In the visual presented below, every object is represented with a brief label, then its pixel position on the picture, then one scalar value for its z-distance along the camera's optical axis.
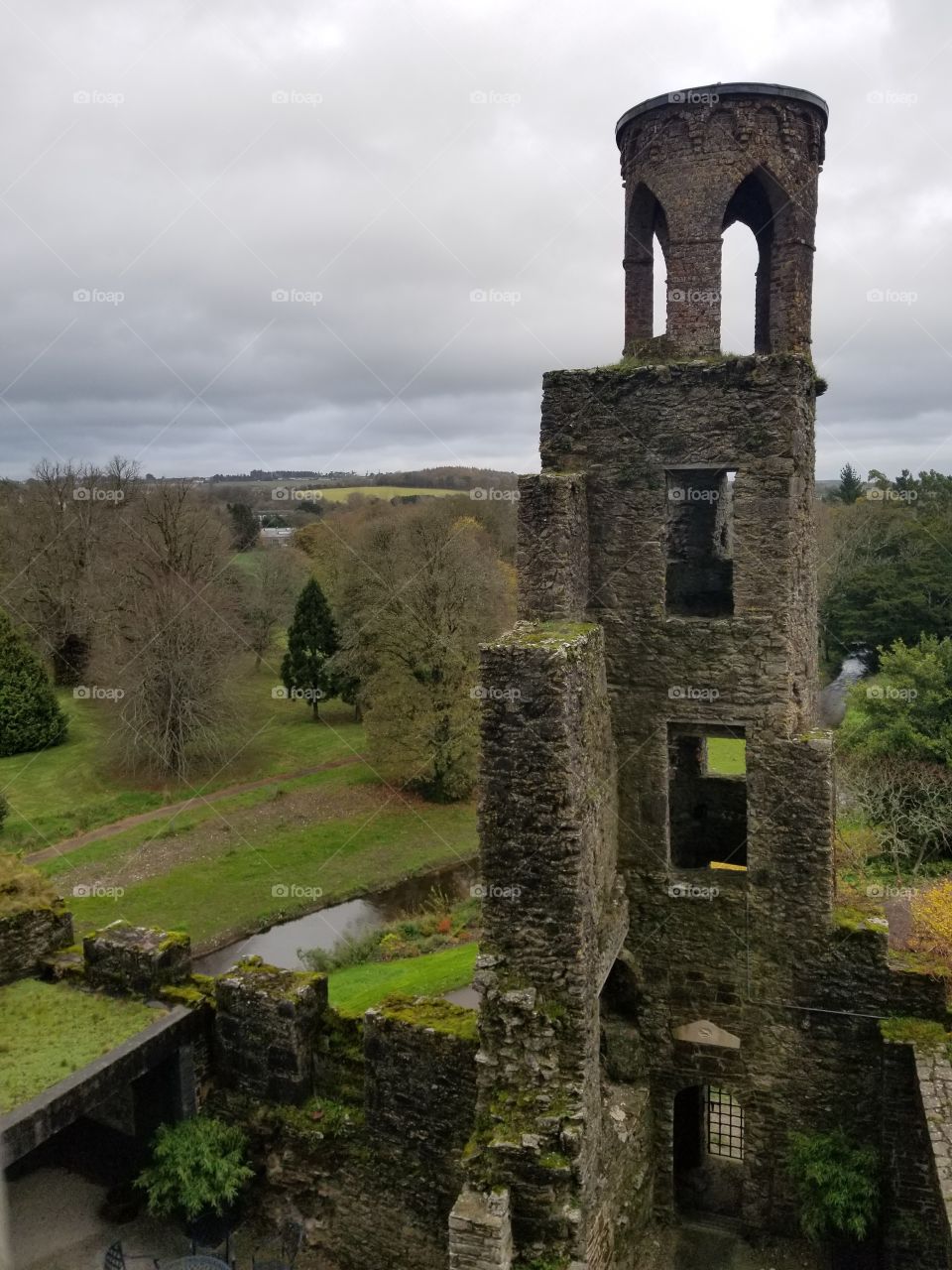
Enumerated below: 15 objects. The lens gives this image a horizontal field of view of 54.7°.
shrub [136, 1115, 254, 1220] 9.92
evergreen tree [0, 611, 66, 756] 31.80
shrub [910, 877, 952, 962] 13.16
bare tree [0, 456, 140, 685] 38.97
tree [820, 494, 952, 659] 33.72
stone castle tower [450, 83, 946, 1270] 9.17
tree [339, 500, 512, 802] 28.61
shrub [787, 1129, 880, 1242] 8.87
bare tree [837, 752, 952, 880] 22.36
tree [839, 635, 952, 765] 23.42
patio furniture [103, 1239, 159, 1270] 9.44
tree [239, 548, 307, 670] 41.41
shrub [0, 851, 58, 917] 12.00
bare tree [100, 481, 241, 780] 29.23
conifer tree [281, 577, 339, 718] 35.72
